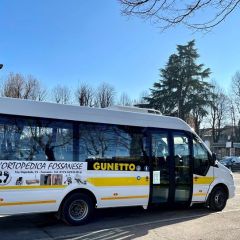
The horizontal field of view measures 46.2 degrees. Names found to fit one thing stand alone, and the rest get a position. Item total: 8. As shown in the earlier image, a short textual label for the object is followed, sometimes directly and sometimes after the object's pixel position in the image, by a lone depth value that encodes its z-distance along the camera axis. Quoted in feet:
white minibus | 19.11
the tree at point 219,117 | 167.99
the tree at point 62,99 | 116.08
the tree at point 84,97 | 117.17
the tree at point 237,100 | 153.72
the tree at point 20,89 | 101.17
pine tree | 123.97
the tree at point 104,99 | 123.53
